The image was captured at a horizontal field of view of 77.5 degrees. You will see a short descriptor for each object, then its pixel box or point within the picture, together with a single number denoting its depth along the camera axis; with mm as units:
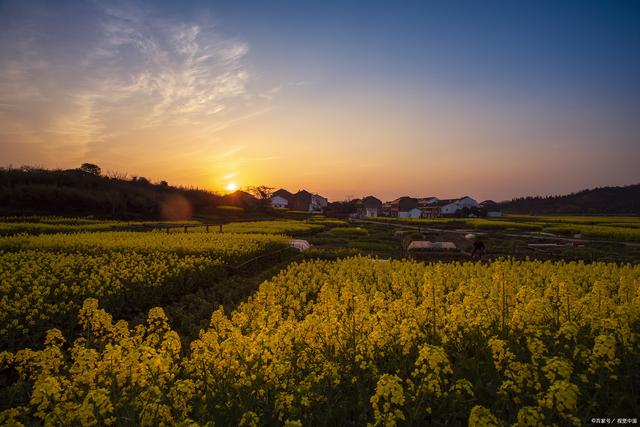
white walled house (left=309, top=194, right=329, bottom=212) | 153538
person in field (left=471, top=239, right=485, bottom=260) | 24731
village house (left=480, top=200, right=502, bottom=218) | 146162
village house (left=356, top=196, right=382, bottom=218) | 156200
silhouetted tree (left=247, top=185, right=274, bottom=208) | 110031
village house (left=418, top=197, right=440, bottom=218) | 124750
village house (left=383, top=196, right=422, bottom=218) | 136312
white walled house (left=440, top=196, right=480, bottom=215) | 125062
